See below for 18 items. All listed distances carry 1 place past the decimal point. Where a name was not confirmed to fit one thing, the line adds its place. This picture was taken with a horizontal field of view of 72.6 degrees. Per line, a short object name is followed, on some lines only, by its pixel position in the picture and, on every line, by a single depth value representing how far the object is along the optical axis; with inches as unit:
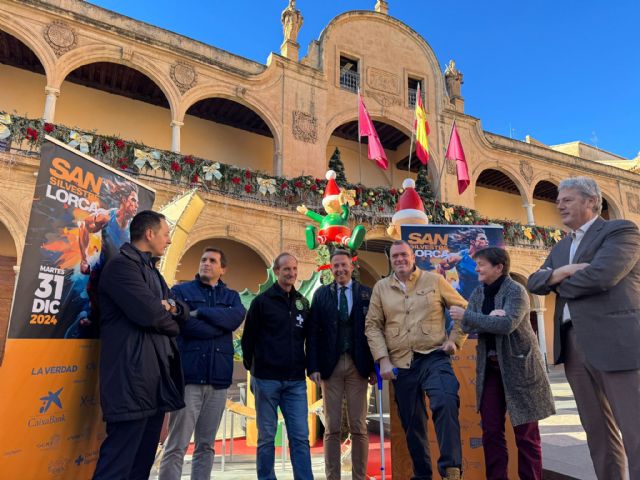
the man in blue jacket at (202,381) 120.6
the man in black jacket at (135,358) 89.5
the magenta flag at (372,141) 400.2
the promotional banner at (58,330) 88.7
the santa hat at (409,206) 205.3
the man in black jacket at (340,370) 134.6
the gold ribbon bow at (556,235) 719.7
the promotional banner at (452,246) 169.3
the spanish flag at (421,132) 363.3
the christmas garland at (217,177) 377.1
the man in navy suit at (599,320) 88.4
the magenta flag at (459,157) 470.3
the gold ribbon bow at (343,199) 253.4
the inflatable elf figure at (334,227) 229.5
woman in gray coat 110.1
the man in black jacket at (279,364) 125.4
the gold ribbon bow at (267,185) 486.3
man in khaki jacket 114.0
